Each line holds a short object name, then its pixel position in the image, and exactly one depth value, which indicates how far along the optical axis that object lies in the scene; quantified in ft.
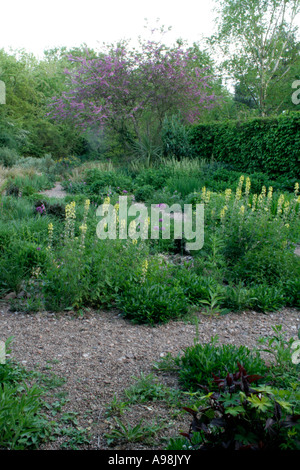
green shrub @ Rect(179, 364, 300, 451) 4.72
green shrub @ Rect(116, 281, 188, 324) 11.17
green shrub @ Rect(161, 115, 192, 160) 41.55
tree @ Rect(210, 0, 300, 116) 56.65
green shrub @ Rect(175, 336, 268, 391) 7.84
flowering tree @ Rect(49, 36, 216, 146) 44.11
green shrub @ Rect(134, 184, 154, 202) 28.52
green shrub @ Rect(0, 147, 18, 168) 44.47
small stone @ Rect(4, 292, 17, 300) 12.61
